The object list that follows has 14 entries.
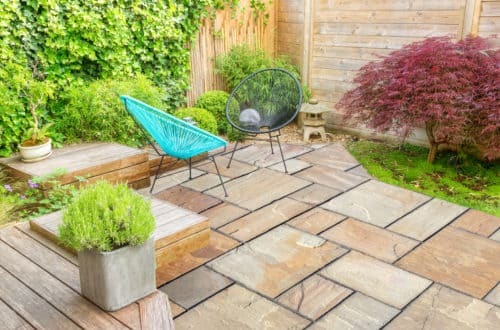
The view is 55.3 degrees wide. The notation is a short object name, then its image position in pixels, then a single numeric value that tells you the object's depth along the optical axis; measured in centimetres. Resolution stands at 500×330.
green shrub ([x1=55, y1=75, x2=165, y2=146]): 392
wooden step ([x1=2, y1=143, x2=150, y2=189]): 330
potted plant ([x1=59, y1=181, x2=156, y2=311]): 184
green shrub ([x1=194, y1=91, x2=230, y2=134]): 505
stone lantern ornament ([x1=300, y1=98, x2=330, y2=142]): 498
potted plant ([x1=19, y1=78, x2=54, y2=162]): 344
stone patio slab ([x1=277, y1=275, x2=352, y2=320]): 223
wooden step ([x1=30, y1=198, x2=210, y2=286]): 255
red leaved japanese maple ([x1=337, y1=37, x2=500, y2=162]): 368
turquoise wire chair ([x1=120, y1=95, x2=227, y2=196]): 313
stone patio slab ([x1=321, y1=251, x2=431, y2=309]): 234
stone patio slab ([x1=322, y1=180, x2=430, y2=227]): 322
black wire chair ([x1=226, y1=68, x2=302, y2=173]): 409
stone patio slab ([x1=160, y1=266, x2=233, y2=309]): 231
